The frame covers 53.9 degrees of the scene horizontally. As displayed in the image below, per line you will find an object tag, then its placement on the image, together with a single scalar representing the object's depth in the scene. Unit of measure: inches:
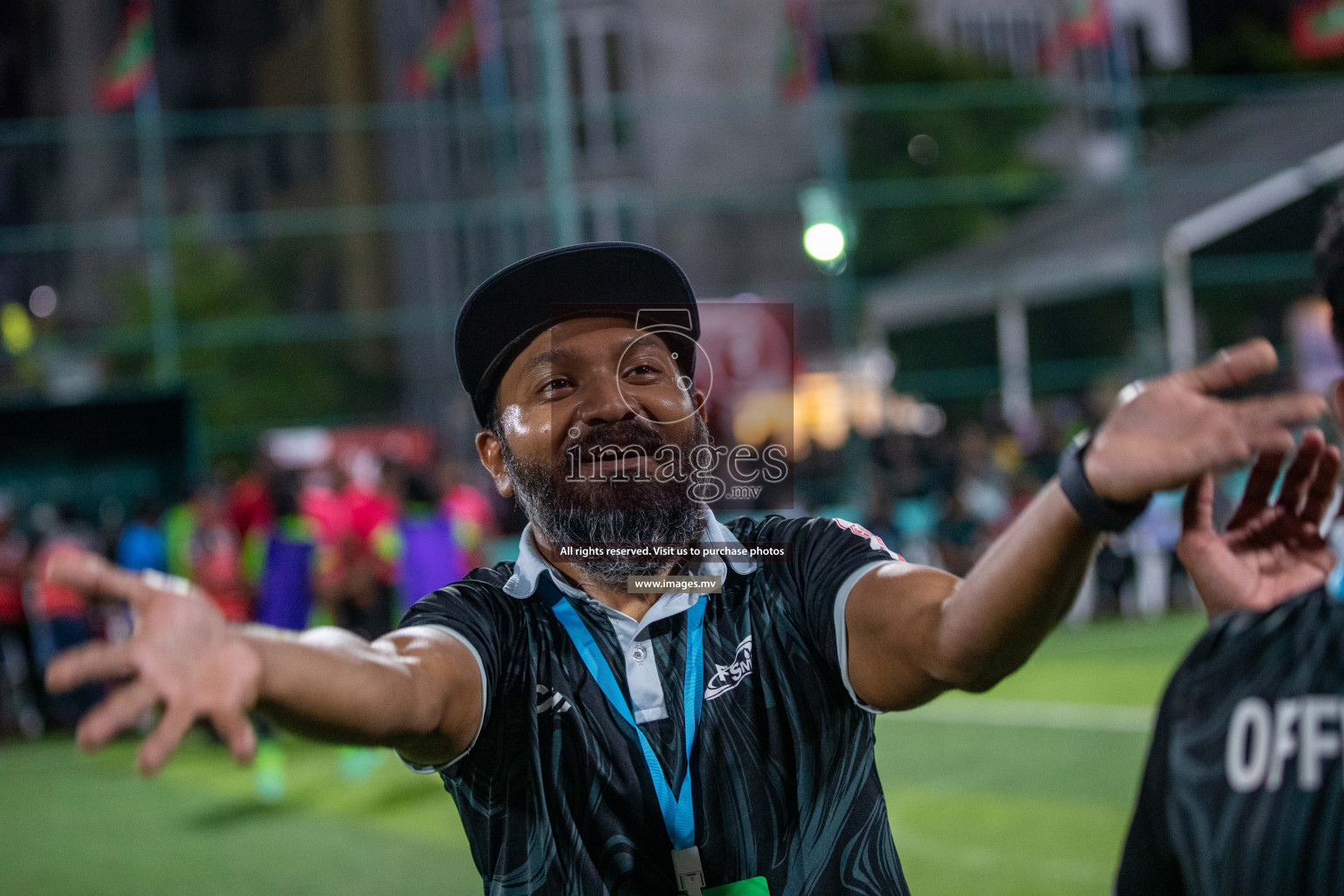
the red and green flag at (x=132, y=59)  622.2
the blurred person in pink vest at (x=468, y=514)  342.0
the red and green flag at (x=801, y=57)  684.7
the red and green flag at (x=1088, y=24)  690.2
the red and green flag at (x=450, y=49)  619.8
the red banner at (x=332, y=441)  727.1
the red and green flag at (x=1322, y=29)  428.5
